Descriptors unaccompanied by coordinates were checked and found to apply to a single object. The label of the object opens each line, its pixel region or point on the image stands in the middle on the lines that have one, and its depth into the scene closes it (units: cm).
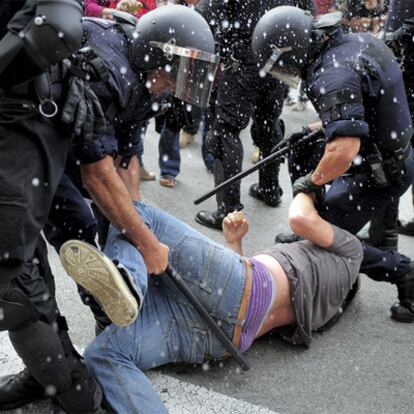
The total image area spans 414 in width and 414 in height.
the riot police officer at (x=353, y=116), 315
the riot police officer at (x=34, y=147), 182
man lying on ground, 237
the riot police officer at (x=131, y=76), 250
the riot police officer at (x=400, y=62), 416
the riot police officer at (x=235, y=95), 443
